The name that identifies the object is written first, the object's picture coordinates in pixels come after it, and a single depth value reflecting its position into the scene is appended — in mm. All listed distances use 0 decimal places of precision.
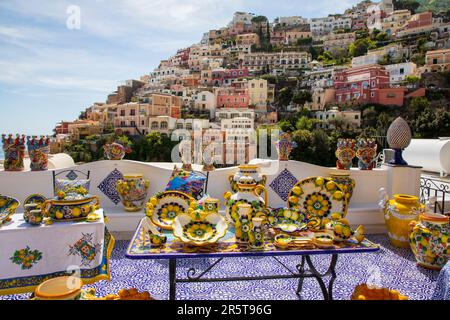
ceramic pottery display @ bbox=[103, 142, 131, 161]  4039
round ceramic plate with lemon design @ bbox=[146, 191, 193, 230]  2244
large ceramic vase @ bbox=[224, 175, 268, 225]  2025
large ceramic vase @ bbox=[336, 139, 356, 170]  4117
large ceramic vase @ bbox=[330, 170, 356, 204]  3906
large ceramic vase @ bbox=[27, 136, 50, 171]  3750
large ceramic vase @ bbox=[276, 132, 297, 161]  4145
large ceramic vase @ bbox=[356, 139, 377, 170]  4129
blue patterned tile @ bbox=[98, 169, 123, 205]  3973
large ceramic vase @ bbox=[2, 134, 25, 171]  3725
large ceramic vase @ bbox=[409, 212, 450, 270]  2834
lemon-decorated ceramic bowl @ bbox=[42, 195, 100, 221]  2061
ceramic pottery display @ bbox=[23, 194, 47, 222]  2078
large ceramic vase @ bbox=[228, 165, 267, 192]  3186
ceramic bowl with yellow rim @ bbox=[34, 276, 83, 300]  1082
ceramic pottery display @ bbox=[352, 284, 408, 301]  1233
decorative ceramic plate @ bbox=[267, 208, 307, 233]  2062
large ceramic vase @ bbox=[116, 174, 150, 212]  3729
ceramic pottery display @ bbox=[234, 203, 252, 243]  1836
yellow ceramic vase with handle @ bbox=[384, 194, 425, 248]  3381
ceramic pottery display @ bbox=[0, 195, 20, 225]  2073
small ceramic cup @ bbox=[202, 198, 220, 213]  2119
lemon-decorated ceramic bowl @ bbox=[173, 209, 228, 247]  1791
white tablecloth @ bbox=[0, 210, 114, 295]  1941
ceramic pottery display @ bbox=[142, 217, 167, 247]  1796
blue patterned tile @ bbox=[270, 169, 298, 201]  4078
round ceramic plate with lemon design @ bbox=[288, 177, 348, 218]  2480
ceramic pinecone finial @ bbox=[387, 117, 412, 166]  3881
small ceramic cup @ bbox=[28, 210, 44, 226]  2018
